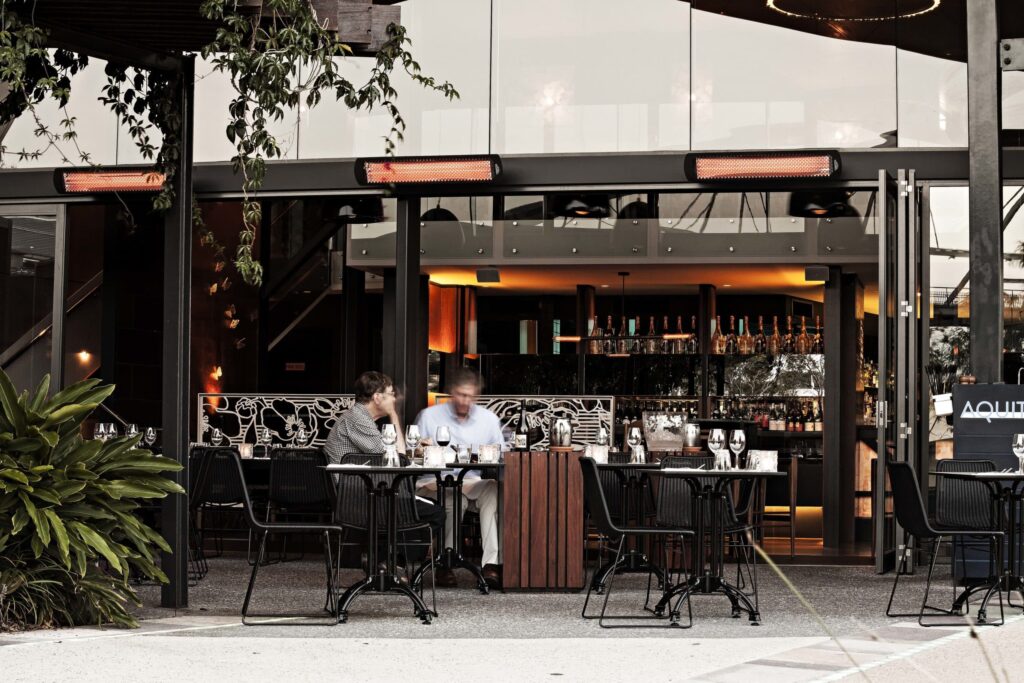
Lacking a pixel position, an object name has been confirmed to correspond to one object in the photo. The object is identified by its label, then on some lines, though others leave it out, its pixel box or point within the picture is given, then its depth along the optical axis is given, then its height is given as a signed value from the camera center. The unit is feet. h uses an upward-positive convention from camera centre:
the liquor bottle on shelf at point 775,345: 43.05 +0.74
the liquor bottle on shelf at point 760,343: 43.32 +0.81
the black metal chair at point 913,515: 22.27 -2.44
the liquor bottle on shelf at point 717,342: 43.98 +0.85
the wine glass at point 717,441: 24.08 -1.31
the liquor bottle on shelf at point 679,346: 44.52 +0.72
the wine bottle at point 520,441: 29.35 -1.63
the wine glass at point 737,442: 23.73 -1.31
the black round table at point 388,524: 22.26 -2.67
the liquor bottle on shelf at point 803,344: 42.80 +0.77
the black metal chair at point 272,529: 21.35 -2.60
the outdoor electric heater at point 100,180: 33.04 +4.59
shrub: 19.88 -2.26
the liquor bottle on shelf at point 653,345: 44.96 +0.76
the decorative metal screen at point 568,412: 36.68 -1.21
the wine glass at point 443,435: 26.32 -1.33
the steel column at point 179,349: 23.21 +0.29
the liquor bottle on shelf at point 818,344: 42.80 +0.77
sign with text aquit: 26.84 -1.02
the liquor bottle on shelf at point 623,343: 45.37 +0.82
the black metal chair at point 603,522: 21.74 -2.57
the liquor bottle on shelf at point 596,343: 45.70 +0.83
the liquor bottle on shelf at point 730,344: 43.78 +0.78
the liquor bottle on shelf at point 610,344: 45.55 +0.79
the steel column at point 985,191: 27.96 +3.70
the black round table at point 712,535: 22.35 -2.85
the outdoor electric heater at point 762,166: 30.40 +4.58
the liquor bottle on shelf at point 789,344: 42.93 +0.77
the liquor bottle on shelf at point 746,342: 43.55 +0.84
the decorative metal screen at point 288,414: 35.73 -1.24
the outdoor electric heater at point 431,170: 31.24 +4.58
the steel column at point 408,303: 32.17 +1.51
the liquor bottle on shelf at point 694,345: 44.32 +0.75
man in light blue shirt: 27.58 -1.33
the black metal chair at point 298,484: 29.25 -2.55
